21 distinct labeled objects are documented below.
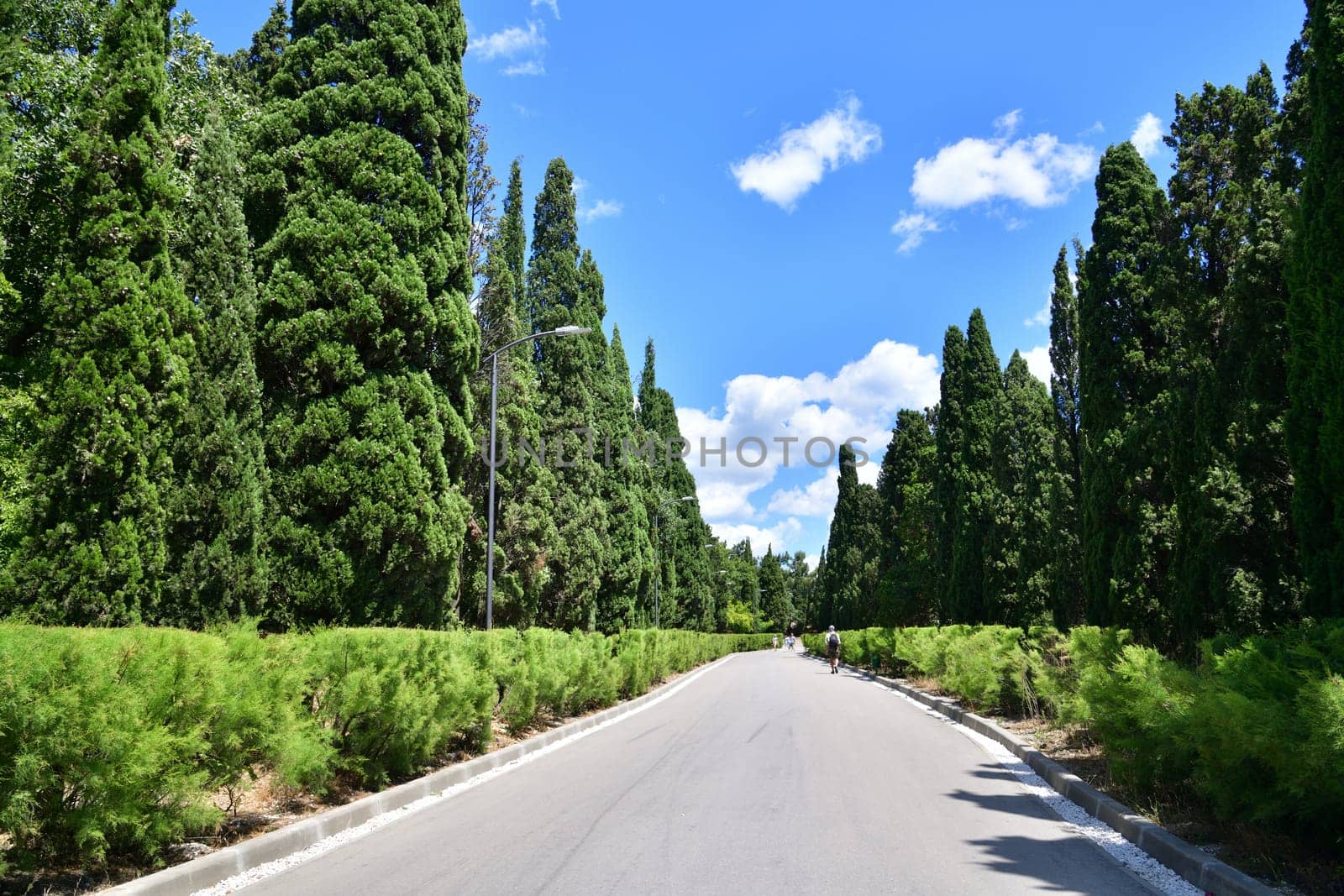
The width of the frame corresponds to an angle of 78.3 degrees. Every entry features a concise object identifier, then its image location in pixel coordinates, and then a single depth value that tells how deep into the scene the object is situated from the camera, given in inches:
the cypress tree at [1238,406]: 393.7
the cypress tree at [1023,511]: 999.6
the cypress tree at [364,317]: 553.3
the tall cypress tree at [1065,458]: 840.9
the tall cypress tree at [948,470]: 1316.4
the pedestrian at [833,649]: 1449.8
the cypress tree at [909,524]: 1647.4
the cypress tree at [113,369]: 398.0
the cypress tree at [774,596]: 5044.3
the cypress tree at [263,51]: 1013.8
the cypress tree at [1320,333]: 289.0
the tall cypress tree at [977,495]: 1187.9
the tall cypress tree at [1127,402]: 606.2
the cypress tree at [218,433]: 449.4
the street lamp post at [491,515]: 610.5
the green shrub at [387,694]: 295.3
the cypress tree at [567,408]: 1100.5
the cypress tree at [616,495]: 1344.7
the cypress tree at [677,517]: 2177.7
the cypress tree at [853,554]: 2340.1
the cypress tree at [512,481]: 909.8
